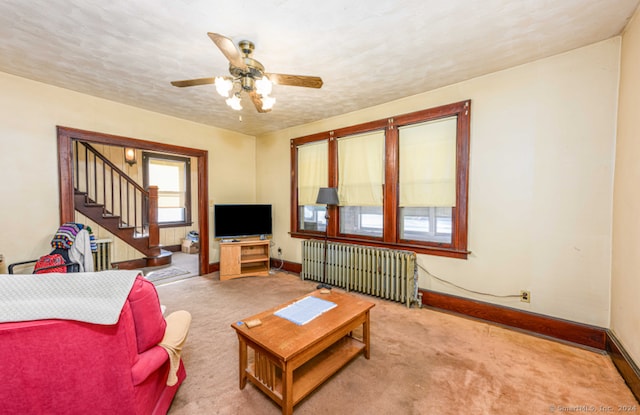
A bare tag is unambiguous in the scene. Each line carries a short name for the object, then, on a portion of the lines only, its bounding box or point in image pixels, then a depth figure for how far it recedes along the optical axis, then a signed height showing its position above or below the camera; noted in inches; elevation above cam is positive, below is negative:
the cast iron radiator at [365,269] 127.5 -38.9
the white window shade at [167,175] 245.3 +25.2
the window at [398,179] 120.6 +11.7
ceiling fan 74.2 +37.6
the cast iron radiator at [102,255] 172.4 -38.2
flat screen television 177.2 -14.6
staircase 181.3 -2.5
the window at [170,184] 243.0 +16.1
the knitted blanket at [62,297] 41.8 -16.8
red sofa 41.5 -29.0
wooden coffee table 61.1 -39.2
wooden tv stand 171.9 -41.5
